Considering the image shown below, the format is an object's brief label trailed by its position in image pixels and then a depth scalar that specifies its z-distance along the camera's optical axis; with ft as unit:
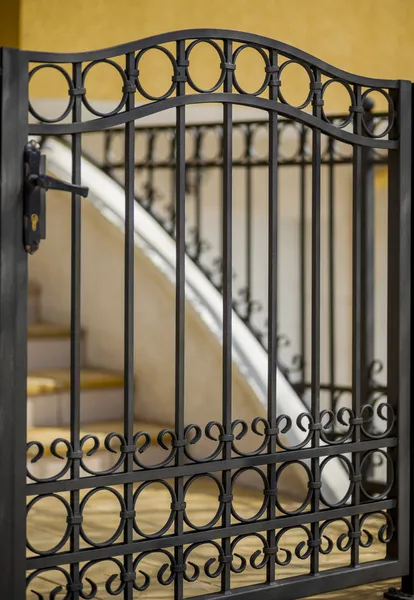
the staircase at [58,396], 19.10
